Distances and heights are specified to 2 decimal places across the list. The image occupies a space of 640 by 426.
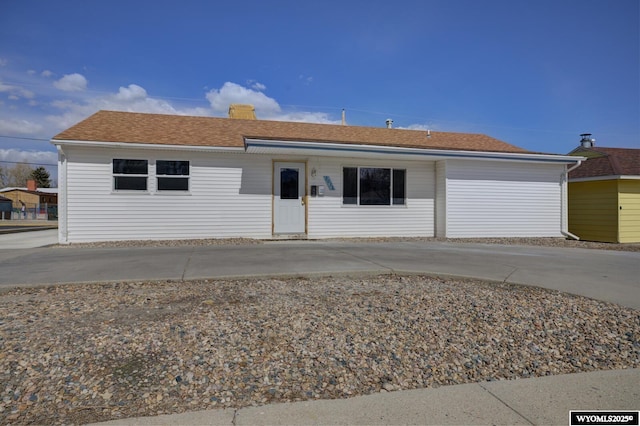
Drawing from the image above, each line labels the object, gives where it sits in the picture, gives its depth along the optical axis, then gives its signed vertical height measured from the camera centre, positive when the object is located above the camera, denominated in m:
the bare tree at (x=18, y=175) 73.38 +5.57
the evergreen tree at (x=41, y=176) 64.50 +4.67
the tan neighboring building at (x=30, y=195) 51.84 +1.25
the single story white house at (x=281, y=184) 11.83 +0.74
